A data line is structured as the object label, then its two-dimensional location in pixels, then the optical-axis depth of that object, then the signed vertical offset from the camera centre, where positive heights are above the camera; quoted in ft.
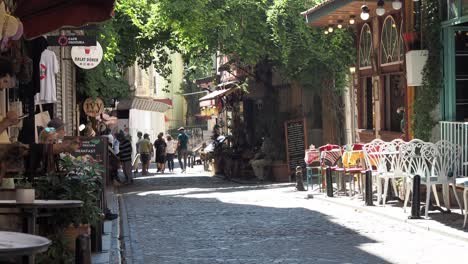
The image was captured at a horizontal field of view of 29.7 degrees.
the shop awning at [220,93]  114.52 +8.68
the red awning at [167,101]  203.51 +13.71
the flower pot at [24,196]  23.04 -0.88
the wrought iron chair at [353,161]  60.03 -0.32
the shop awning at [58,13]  30.40 +5.21
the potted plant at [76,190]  31.01 -1.05
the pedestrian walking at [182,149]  130.52 +1.56
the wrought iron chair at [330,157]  67.27 -0.01
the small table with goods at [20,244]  16.24 -1.60
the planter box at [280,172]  91.97 -1.50
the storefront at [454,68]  51.80 +5.20
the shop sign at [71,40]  51.29 +7.13
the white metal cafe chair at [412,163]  49.26 -0.43
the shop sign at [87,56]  62.69 +7.49
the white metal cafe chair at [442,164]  47.29 -0.50
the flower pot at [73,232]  30.02 -2.48
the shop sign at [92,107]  81.36 +5.02
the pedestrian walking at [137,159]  121.92 +0.17
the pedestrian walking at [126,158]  94.73 +0.27
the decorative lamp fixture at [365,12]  58.18 +9.62
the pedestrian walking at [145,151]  116.05 +1.20
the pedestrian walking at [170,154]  132.77 +0.78
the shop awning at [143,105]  140.13 +10.09
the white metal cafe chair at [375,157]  53.67 -0.05
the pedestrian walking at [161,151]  124.36 +1.25
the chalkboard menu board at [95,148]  44.14 +0.66
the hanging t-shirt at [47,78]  46.74 +4.53
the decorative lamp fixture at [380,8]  56.44 +9.56
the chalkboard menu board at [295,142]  90.84 +1.62
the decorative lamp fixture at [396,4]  56.13 +9.65
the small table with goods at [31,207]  22.75 -1.19
